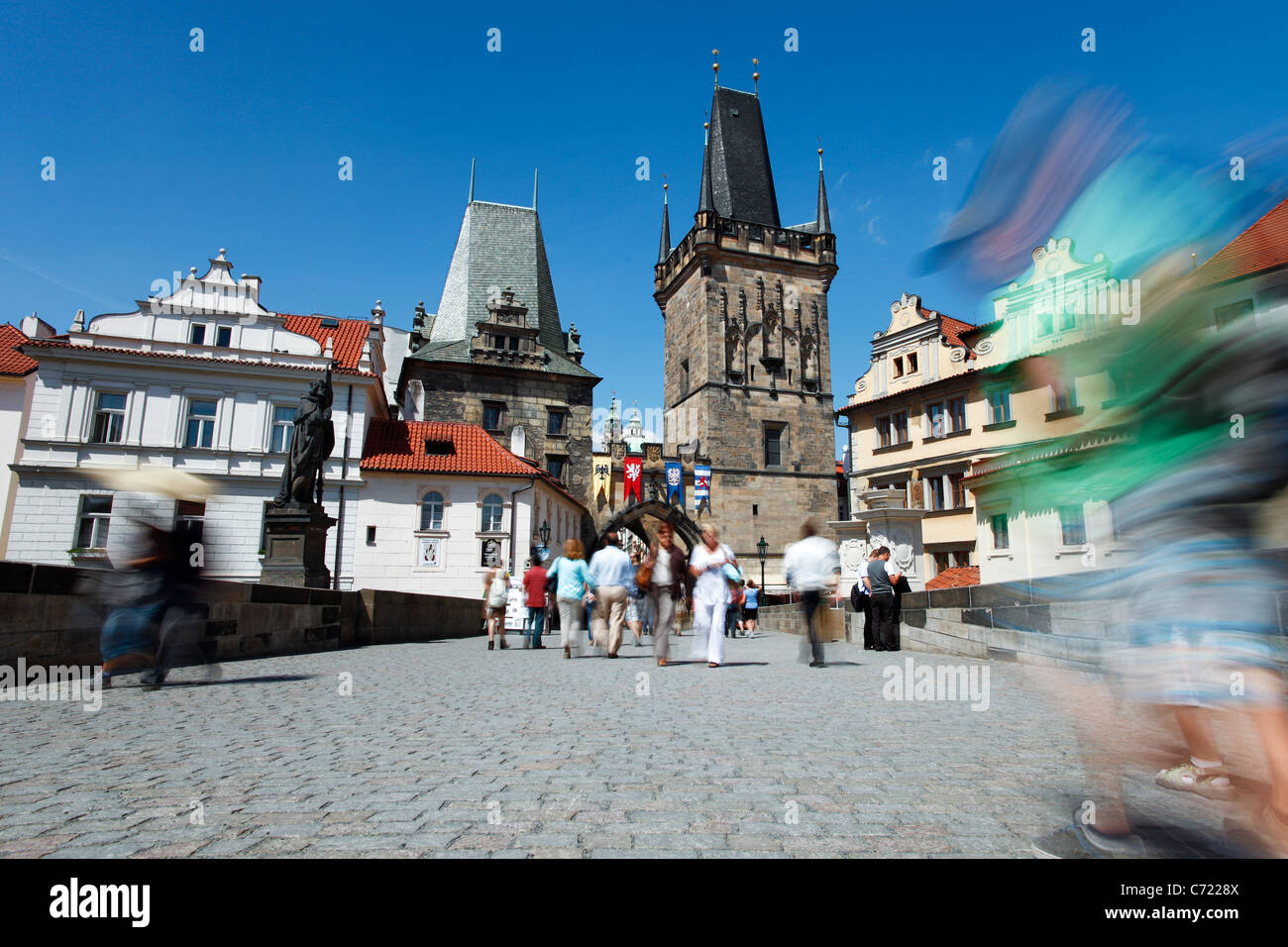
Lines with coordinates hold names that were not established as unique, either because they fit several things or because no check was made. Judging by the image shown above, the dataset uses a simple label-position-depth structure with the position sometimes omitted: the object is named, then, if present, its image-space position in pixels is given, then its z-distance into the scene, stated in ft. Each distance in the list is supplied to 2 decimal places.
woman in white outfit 27.53
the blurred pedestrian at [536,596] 42.22
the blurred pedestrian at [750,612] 57.41
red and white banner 114.62
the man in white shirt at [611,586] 30.99
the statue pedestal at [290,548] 38.24
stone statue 38.65
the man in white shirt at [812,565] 25.12
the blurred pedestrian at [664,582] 28.66
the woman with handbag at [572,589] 34.09
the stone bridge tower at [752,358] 121.70
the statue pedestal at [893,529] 50.65
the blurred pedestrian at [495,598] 41.09
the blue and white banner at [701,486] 116.99
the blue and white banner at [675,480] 116.26
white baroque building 74.74
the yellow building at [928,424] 76.28
